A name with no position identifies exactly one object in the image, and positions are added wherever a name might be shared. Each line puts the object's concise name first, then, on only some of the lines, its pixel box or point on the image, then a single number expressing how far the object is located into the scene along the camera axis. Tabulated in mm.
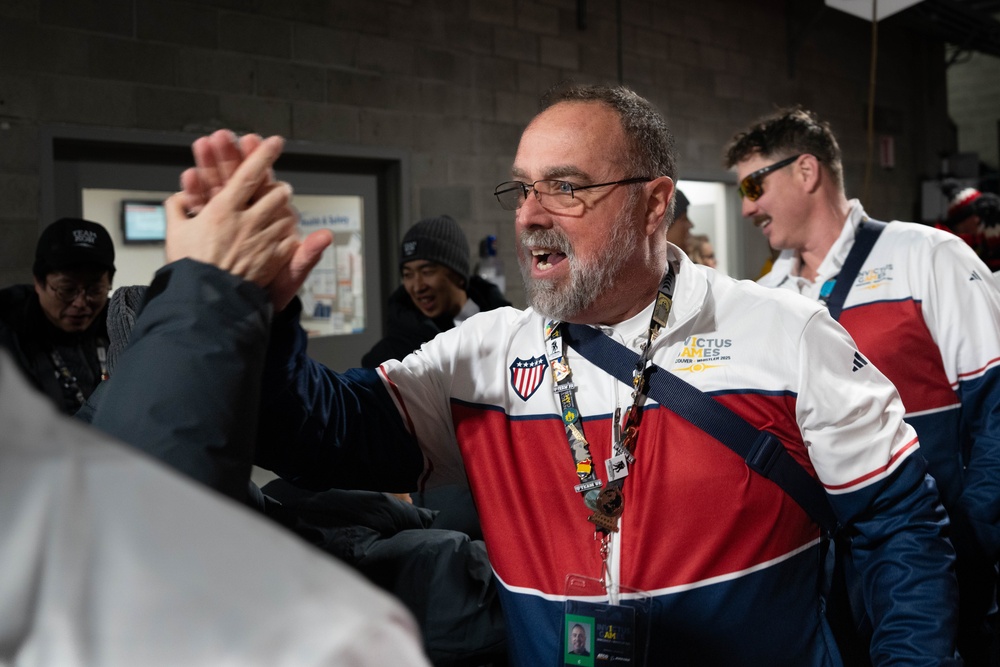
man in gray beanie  3861
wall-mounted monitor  4645
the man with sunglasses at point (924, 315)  2133
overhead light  4156
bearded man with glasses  1440
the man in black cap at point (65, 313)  3439
